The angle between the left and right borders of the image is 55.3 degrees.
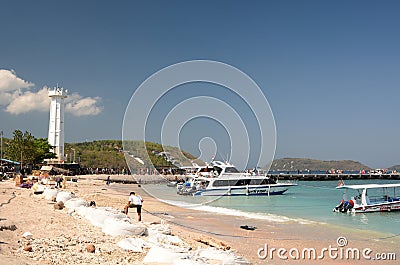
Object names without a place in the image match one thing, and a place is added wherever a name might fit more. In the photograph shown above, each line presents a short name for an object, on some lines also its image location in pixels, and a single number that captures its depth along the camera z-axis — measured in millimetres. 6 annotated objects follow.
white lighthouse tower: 63750
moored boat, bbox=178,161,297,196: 38750
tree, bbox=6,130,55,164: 50031
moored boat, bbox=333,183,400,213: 25484
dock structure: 90125
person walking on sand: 15261
